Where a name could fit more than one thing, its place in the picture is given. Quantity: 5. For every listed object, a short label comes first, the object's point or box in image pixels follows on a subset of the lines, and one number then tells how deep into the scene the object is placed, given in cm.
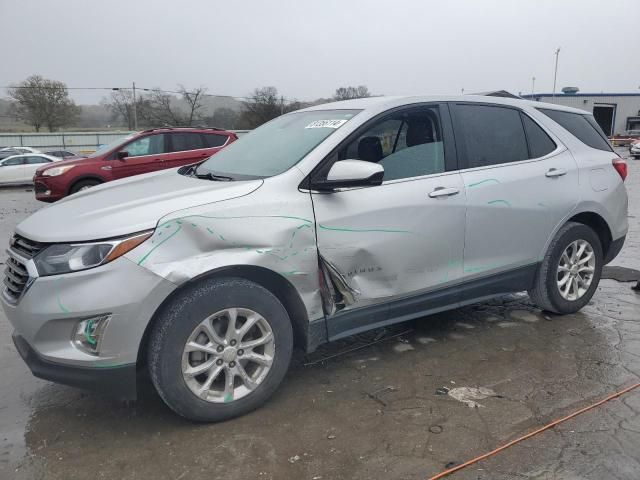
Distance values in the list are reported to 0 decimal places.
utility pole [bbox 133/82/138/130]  4847
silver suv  259
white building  5241
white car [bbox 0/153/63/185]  1892
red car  1059
